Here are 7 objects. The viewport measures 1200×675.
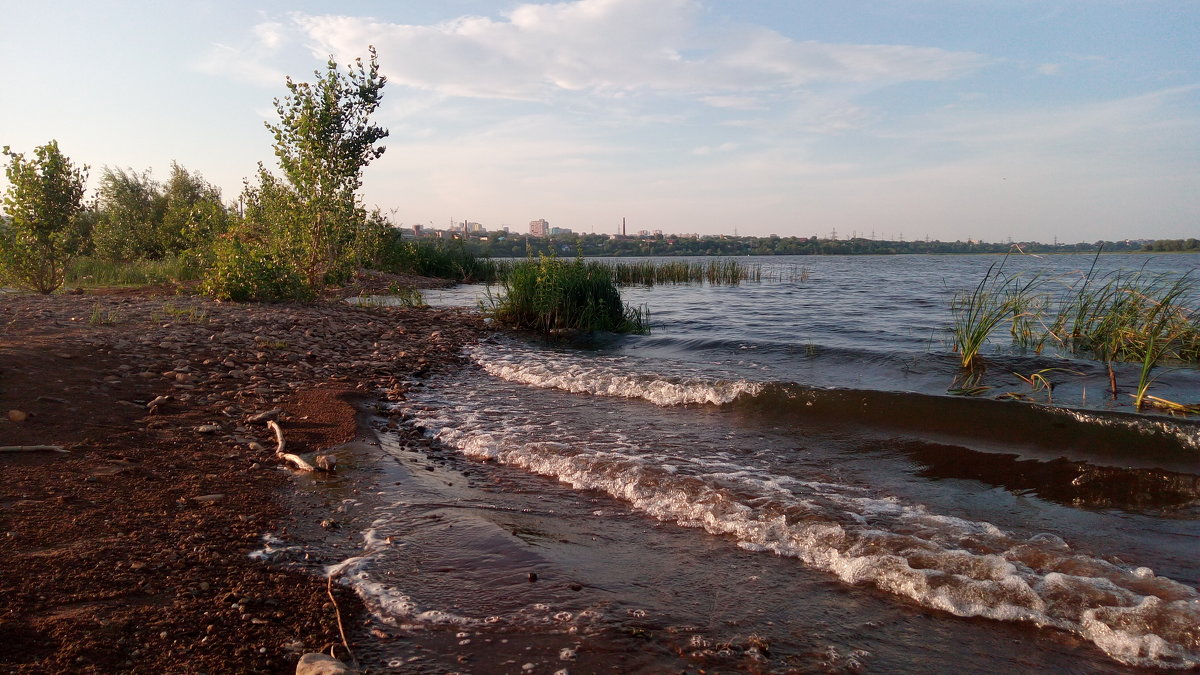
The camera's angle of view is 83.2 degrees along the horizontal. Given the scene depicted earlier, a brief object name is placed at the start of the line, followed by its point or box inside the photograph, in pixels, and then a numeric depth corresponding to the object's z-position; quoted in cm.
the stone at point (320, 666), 238
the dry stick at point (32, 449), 433
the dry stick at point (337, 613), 265
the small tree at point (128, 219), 2282
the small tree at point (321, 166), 1383
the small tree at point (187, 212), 1828
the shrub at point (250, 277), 1227
